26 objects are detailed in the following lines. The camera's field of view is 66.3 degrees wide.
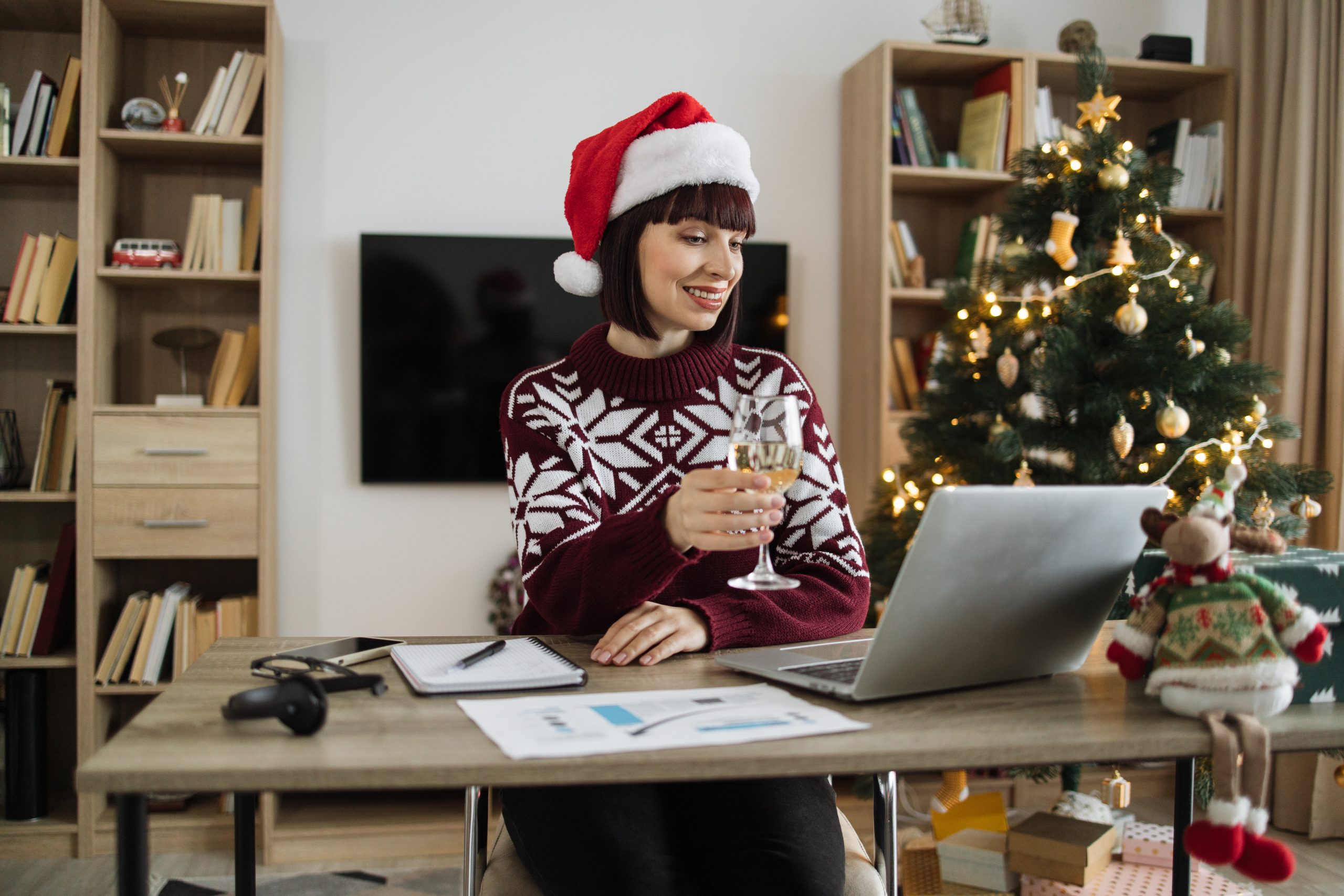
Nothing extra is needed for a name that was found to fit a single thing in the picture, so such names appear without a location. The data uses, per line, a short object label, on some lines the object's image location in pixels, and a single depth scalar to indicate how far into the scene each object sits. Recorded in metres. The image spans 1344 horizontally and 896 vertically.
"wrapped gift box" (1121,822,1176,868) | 2.06
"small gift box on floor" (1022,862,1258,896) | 1.91
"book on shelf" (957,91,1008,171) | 2.97
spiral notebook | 0.91
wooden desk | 0.69
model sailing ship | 2.98
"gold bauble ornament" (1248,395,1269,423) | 2.20
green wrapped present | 0.89
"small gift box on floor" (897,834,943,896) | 2.15
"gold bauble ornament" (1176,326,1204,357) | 2.14
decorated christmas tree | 2.18
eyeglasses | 0.89
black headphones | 0.77
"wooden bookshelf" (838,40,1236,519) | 2.95
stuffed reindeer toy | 0.78
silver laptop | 0.80
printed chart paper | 0.75
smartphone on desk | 1.03
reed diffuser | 2.69
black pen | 0.98
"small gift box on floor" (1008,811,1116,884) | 1.96
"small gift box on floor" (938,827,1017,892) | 2.04
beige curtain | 2.71
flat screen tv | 2.90
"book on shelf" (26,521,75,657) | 2.62
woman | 1.01
